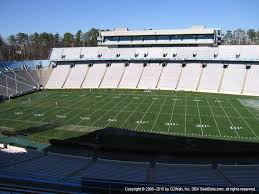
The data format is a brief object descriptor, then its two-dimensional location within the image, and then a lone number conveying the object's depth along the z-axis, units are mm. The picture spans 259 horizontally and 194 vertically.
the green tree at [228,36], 96516
